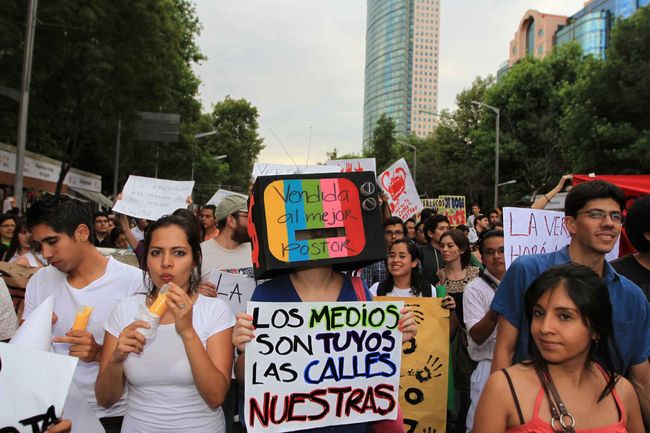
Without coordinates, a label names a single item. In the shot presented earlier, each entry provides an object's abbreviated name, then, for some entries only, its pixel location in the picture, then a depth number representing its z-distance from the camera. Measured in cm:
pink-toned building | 7081
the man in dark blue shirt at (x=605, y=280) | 247
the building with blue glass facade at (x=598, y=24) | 5941
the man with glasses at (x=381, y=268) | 537
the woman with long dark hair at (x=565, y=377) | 203
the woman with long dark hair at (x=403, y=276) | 461
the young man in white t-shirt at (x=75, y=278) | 273
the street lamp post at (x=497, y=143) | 3033
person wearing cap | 454
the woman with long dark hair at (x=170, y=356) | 226
